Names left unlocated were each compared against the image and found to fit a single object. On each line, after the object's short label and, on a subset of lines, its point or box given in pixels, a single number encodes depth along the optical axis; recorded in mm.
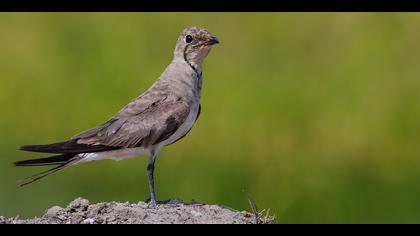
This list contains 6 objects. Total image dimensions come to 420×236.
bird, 11180
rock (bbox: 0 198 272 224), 9977
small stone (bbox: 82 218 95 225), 9914
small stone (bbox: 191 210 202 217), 10241
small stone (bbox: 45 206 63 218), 10156
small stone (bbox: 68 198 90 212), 10305
